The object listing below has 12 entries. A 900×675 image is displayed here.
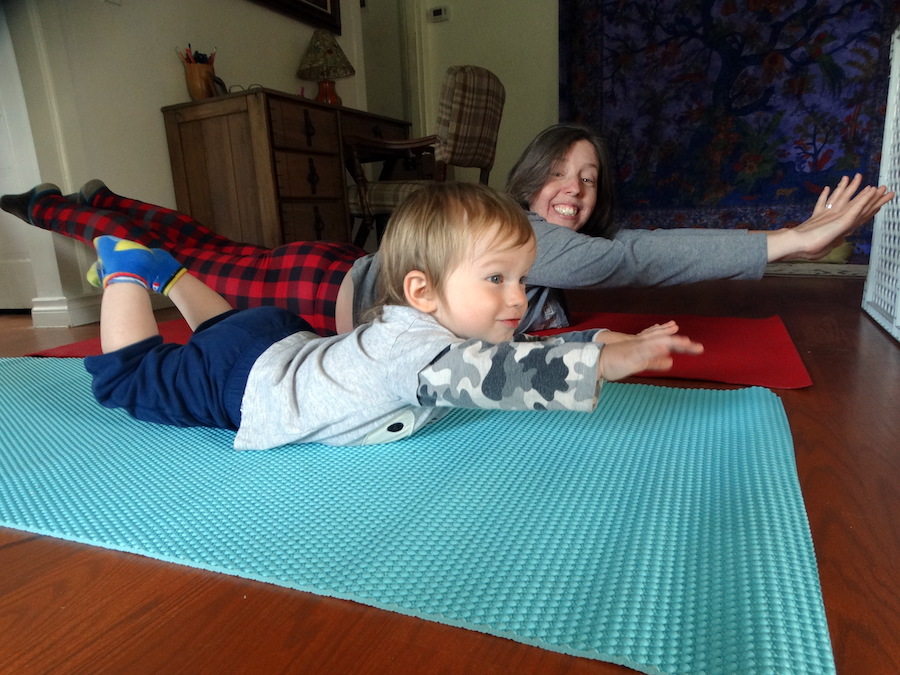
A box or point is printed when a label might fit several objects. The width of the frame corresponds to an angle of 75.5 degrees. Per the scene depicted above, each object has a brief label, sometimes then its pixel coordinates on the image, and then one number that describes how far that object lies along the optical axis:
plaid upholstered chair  2.47
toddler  0.60
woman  1.12
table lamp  2.75
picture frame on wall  2.71
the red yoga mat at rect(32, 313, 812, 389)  1.06
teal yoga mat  0.43
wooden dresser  2.14
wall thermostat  3.78
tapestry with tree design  3.06
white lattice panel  1.45
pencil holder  2.24
